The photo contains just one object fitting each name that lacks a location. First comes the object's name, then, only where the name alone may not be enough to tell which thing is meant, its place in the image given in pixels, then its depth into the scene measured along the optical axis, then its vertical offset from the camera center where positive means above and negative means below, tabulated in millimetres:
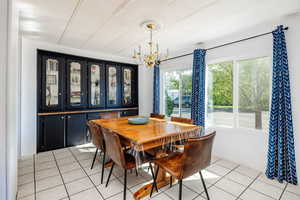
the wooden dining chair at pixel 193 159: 1425 -612
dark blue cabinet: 3154 +138
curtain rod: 2300 +1093
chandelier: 2254 +680
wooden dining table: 1652 -429
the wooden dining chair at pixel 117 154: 1686 -669
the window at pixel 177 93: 3814 +208
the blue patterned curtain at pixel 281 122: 2043 -325
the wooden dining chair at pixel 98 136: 2223 -577
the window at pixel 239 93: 2514 +132
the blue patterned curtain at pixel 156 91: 4344 +270
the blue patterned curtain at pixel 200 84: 3127 +347
